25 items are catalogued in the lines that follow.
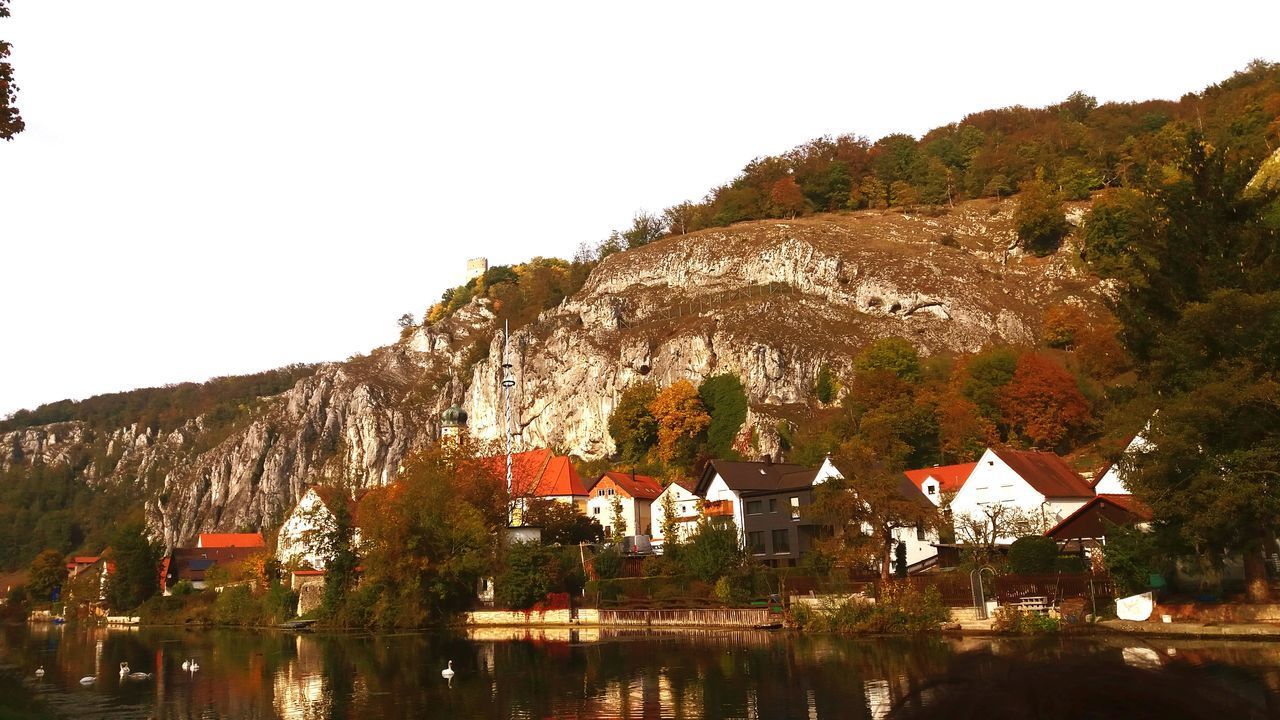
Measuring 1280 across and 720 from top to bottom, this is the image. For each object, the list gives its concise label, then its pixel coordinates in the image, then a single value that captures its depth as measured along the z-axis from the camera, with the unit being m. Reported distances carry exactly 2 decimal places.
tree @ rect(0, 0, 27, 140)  12.11
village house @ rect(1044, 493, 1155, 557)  42.06
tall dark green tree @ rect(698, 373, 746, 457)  90.31
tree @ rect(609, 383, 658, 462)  94.62
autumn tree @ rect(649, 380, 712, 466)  90.94
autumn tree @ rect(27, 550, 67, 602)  107.94
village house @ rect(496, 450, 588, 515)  78.53
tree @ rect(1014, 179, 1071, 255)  112.00
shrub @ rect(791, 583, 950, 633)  40.72
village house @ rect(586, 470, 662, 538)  79.62
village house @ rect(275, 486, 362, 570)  68.44
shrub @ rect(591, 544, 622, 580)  59.81
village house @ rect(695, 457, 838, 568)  60.38
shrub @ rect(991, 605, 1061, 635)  36.84
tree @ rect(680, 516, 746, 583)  53.34
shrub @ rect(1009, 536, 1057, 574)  41.59
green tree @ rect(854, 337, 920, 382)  83.62
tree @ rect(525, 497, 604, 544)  67.56
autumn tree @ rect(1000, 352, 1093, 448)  69.88
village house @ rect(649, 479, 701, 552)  70.38
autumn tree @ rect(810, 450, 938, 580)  47.38
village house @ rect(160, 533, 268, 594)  92.75
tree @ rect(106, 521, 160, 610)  88.56
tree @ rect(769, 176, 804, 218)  141.12
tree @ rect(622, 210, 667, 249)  157.38
